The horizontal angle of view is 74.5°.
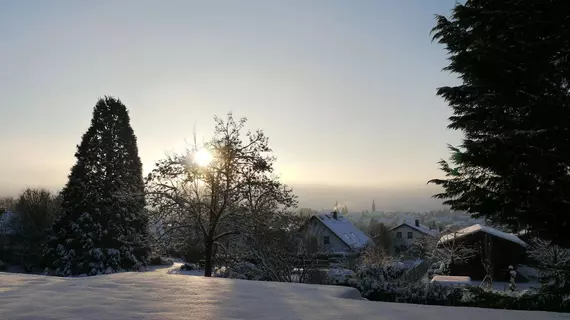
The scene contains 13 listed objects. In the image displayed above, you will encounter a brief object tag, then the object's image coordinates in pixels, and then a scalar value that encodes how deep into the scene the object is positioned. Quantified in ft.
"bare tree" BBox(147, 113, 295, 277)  54.95
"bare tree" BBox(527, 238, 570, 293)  19.33
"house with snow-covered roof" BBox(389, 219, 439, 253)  167.84
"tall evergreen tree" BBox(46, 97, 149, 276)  86.94
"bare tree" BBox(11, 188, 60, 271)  98.02
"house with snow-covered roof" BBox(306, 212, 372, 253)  135.23
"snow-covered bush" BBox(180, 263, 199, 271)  98.59
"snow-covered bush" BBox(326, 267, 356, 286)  39.69
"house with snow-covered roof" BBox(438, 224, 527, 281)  90.68
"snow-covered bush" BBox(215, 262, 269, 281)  52.49
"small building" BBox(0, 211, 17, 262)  101.14
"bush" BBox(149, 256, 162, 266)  111.95
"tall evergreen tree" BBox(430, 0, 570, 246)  20.84
